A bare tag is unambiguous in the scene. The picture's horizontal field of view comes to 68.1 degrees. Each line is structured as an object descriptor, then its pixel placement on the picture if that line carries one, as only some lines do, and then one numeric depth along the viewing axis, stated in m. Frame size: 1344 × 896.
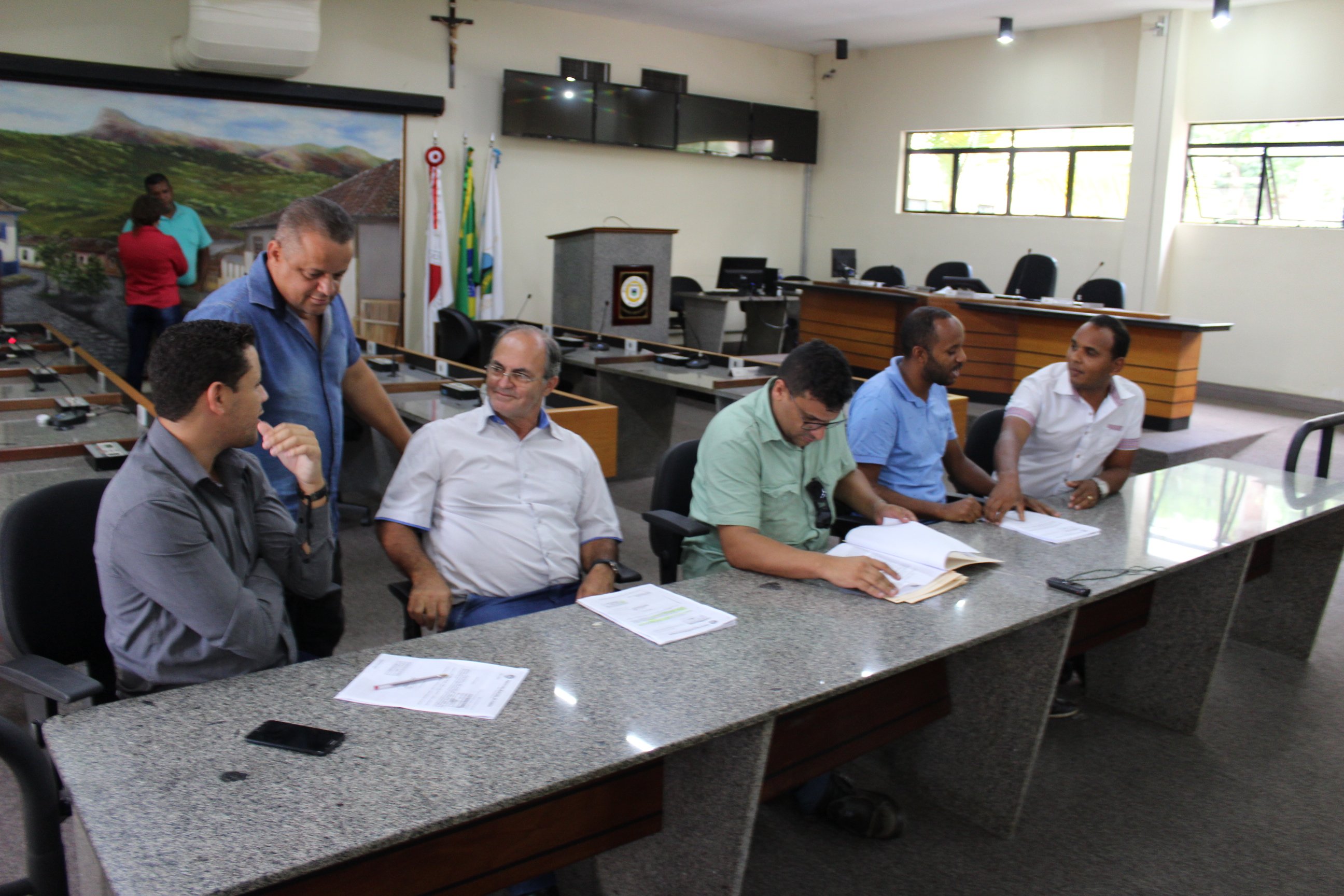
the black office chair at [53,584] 1.81
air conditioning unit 6.86
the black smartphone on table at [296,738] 1.43
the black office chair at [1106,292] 7.45
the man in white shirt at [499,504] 2.35
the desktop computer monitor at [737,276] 9.99
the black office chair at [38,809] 1.42
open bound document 2.21
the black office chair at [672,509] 2.53
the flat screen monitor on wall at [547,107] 9.01
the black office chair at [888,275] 9.10
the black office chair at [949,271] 9.04
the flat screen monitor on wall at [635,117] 9.50
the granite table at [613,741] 1.28
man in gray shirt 1.62
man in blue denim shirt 2.26
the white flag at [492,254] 8.91
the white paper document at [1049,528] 2.69
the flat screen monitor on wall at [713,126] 10.11
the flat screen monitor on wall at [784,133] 10.71
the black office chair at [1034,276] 8.18
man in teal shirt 7.37
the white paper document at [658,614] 1.92
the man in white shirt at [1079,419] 3.27
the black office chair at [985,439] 3.49
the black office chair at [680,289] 10.12
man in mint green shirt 2.26
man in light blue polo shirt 3.04
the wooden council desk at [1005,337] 6.51
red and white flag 8.59
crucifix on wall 8.59
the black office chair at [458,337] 6.20
